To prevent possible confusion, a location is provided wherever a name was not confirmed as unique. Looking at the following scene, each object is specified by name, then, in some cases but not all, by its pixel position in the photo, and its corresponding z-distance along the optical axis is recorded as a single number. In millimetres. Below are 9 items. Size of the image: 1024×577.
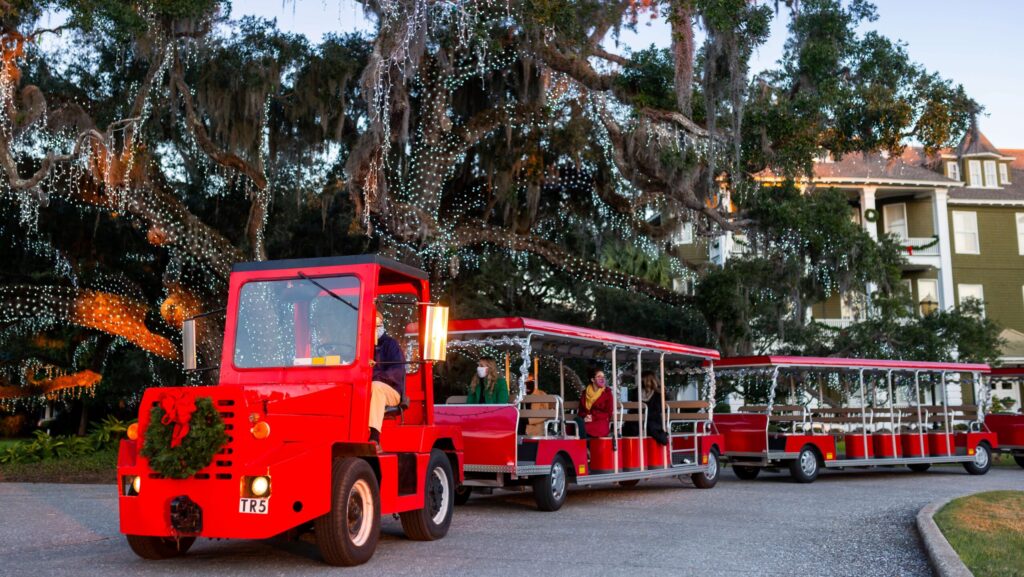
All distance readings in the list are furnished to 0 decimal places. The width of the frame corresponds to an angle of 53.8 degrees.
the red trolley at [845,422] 17812
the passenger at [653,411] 15281
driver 8484
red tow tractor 7309
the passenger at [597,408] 14242
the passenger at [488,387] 12500
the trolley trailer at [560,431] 12141
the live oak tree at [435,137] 17750
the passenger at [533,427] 12805
